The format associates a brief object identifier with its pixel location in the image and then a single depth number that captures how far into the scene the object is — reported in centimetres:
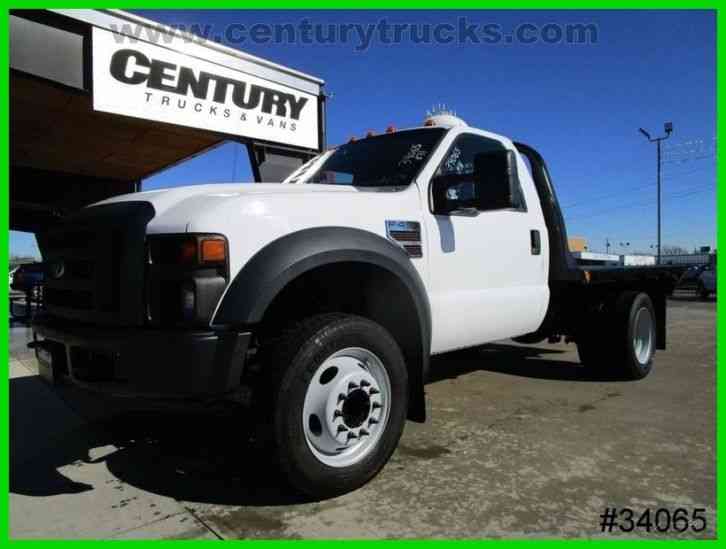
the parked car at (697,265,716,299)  1978
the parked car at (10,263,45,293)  1212
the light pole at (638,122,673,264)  3231
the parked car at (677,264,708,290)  2106
